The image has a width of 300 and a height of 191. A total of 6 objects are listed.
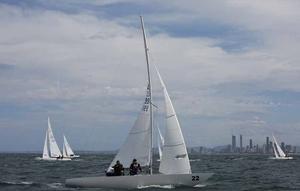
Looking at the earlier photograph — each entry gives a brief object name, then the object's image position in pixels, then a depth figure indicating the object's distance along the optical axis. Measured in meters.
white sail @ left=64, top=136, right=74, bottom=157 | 120.66
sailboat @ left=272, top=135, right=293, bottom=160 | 131.26
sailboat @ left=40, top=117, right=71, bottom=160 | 105.75
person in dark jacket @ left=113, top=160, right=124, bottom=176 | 36.31
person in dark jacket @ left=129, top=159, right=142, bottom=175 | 35.66
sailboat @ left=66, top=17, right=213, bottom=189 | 35.50
